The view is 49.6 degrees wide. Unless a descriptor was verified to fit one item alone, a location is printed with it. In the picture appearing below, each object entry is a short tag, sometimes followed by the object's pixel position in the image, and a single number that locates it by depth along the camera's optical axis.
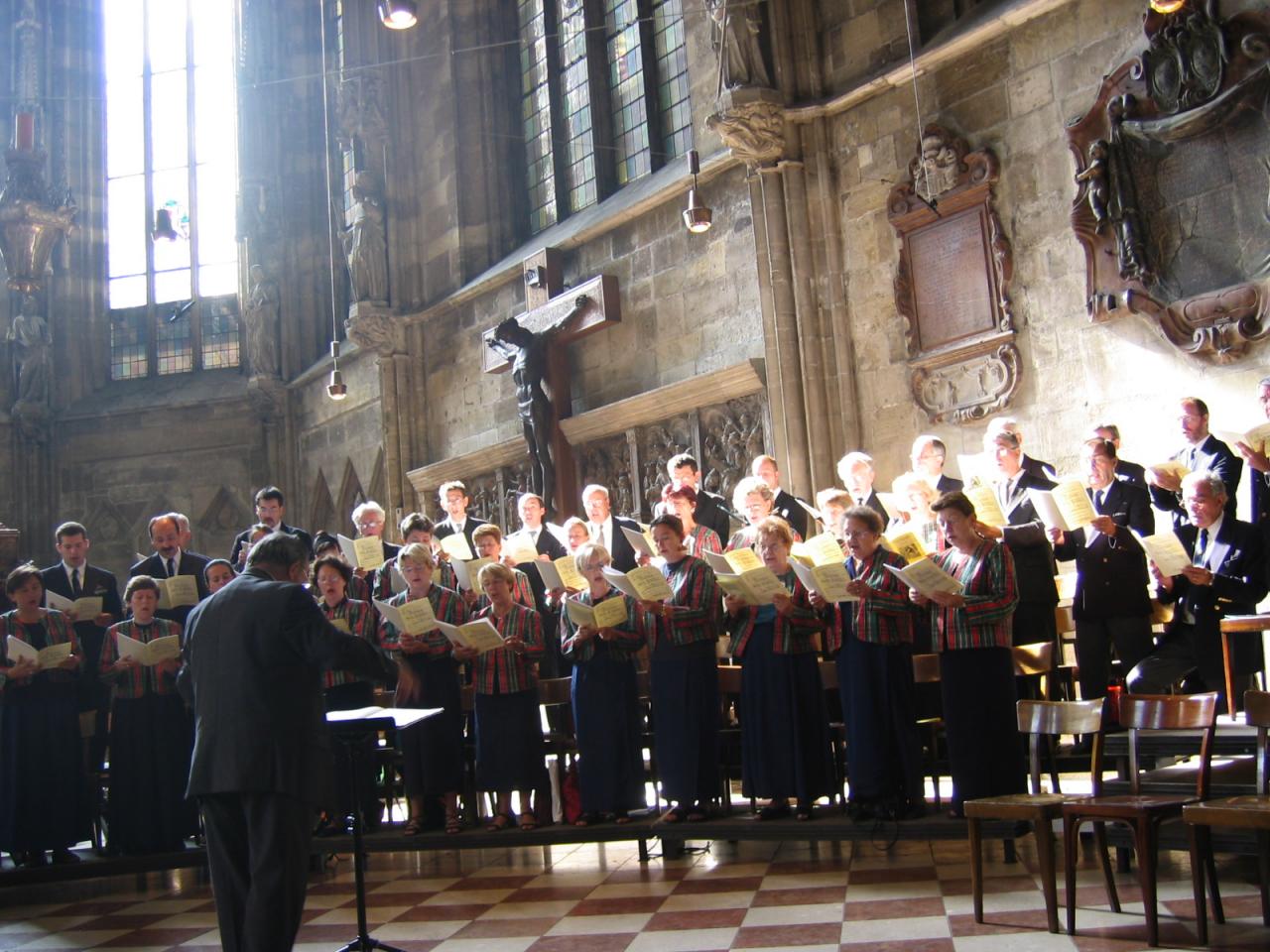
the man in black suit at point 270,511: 9.30
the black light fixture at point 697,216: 10.66
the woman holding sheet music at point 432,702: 7.54
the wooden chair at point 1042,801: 4.82
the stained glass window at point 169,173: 20.64
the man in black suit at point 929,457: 7.76
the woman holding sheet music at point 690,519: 7.95
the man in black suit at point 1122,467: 7.21
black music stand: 5.04
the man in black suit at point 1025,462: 7.41
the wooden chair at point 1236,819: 4.21
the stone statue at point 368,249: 16.00
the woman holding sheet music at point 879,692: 6.39
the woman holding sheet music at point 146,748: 8.02
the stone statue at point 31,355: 19.23
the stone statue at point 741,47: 10.88
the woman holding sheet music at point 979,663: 6.06
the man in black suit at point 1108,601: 6.65
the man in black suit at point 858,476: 8.02
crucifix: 13.41
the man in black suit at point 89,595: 8.70
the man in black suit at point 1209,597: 6.21
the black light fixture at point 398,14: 9.85
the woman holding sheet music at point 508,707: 7.39
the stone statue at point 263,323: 19.05
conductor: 4.67
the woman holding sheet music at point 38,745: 8.02
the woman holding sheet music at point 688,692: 7.00
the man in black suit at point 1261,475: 6.66
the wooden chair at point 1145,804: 4.54
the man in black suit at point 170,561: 8.77
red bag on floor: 7.41
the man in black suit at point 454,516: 9.85
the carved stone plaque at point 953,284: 9.72
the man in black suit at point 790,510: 8.65
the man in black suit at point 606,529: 8.85
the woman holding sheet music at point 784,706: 6.69
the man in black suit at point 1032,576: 6.91
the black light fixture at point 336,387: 14.69
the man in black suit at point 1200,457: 6.99
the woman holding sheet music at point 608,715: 7.21
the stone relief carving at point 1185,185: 8.23
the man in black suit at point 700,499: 8.55
